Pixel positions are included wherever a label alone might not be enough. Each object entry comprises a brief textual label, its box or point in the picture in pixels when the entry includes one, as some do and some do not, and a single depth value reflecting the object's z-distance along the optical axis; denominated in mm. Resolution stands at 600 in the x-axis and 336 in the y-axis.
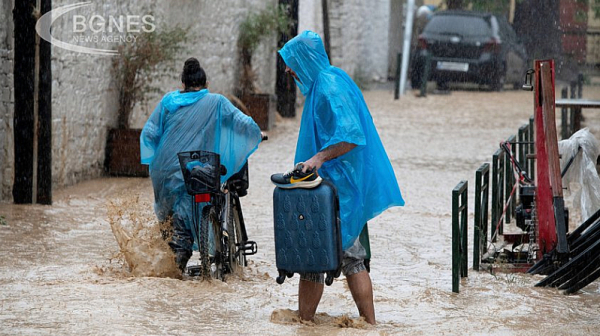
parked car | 39000
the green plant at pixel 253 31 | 30266
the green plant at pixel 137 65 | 21406
